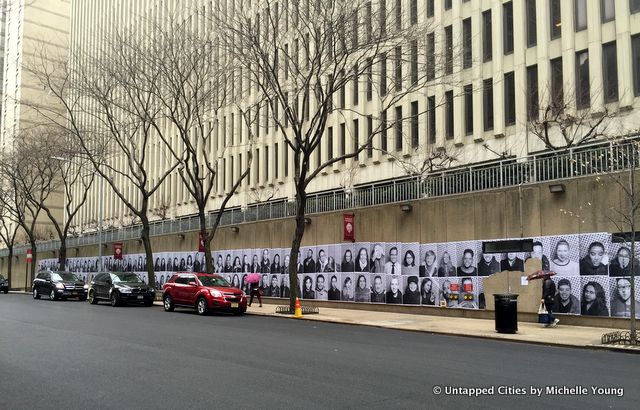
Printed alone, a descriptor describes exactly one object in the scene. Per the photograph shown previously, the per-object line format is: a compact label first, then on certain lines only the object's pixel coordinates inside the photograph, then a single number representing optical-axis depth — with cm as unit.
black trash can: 1548
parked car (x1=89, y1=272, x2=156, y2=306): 2647
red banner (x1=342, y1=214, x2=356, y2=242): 2488
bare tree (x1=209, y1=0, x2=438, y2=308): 2111
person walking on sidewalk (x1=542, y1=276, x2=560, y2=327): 1658
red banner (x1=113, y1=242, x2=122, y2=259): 4150
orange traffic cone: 2098
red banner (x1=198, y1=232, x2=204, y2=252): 3068
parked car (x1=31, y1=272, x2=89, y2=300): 3123
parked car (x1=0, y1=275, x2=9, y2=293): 4524
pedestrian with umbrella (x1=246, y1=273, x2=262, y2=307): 2511
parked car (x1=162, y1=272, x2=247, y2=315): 2119
